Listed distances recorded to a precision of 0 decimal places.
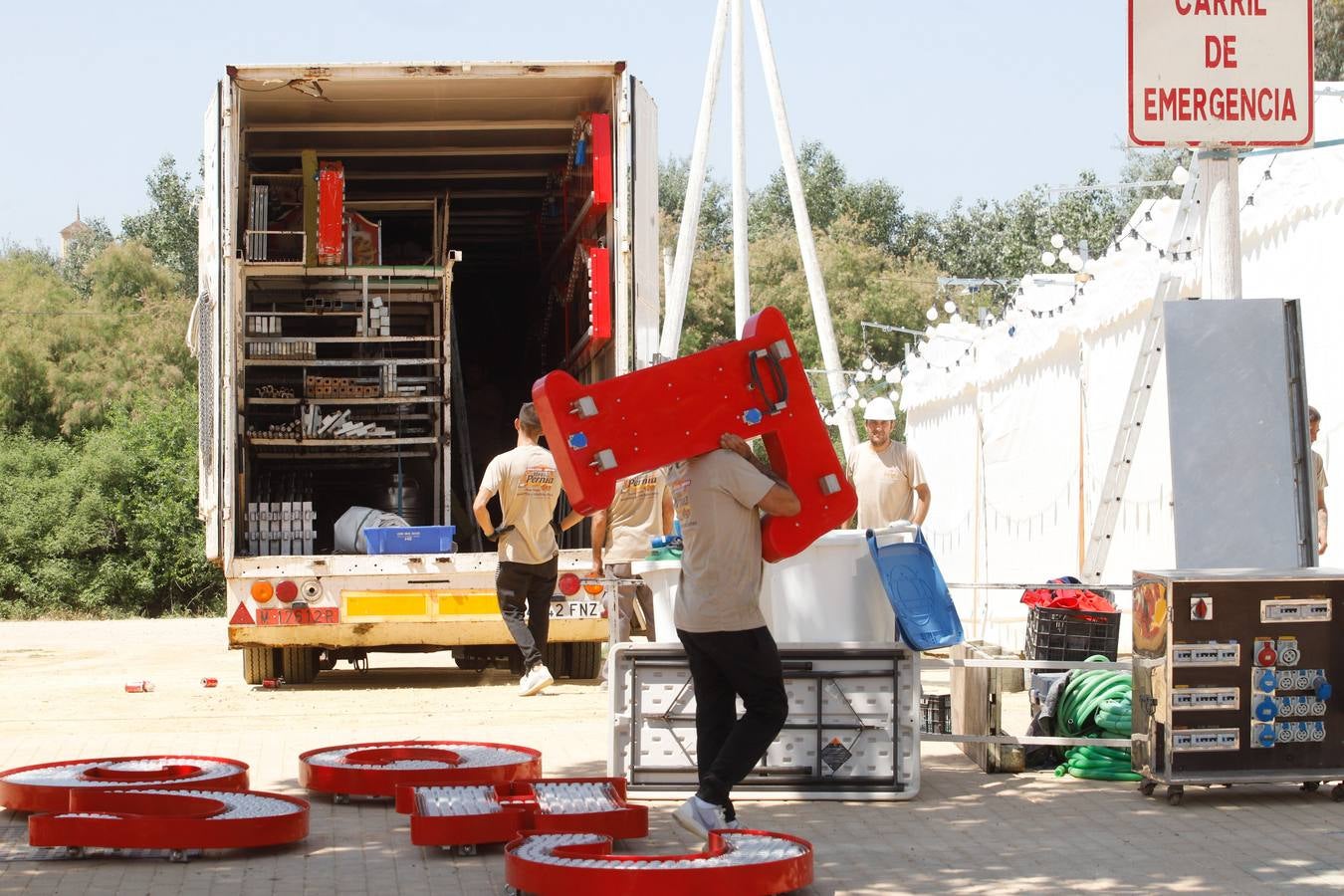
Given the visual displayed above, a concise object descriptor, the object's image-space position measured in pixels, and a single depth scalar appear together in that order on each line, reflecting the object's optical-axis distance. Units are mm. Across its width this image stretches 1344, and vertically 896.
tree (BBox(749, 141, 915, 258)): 64812
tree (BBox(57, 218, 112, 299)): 63172
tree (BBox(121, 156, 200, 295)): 57875
